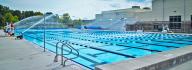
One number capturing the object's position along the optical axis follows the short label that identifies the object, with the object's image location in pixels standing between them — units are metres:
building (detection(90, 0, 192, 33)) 14.55
